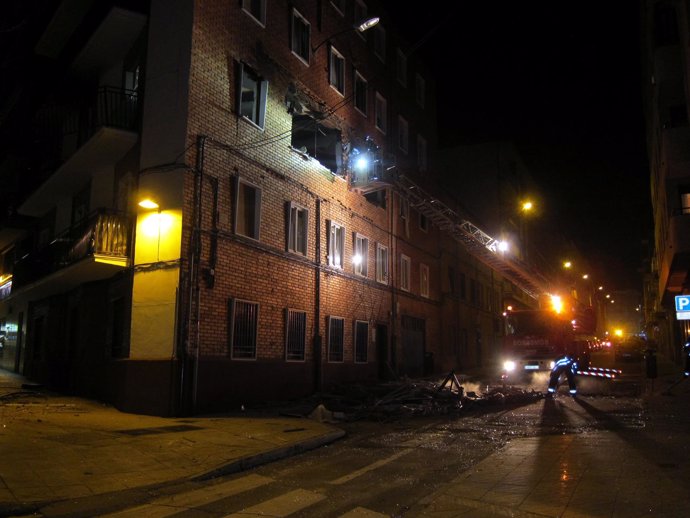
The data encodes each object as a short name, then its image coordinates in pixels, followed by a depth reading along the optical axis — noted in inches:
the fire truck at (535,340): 837.8
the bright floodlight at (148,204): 522.9
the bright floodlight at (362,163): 810.8
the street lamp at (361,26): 669.5
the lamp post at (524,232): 1866.6
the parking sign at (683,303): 846.5
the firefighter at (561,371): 666.8
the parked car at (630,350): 1459.2
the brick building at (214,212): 530.6
